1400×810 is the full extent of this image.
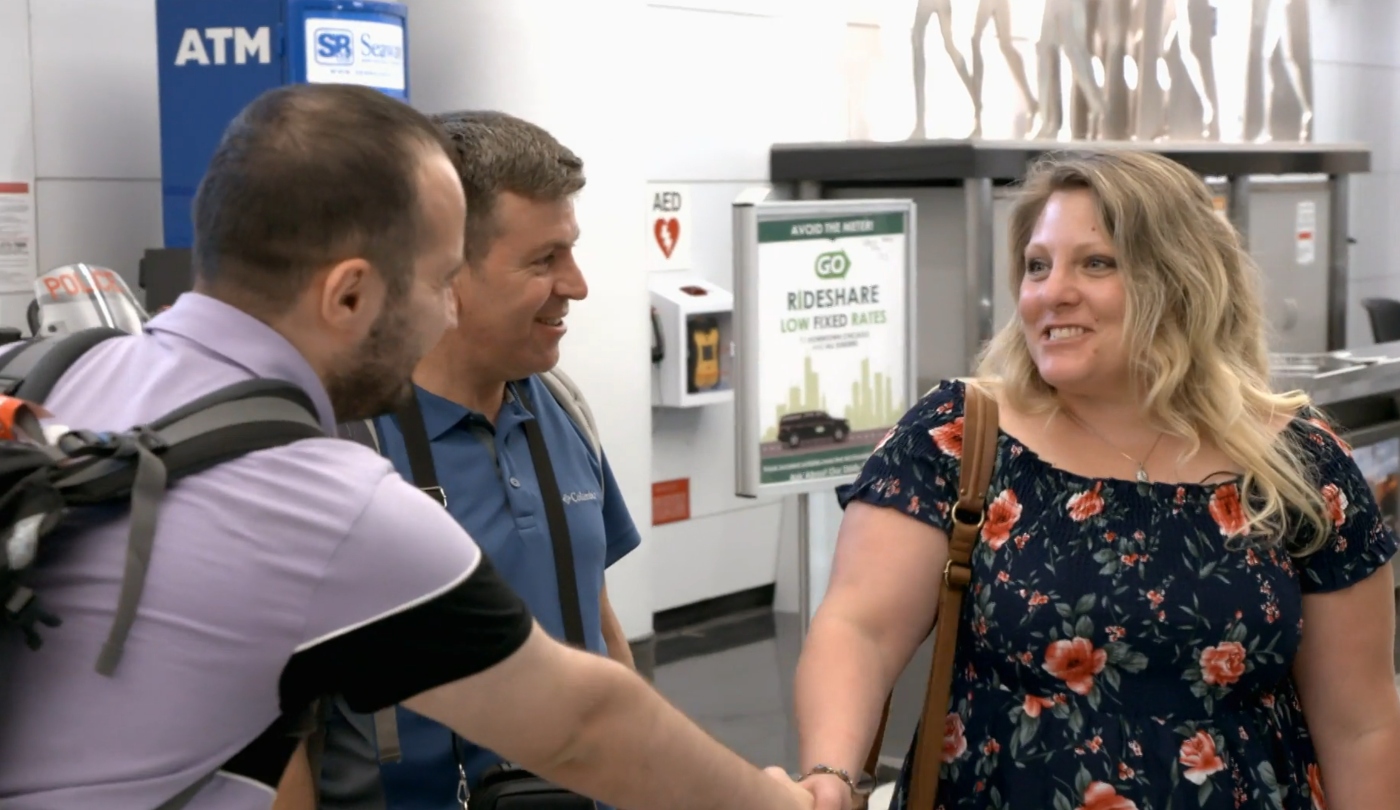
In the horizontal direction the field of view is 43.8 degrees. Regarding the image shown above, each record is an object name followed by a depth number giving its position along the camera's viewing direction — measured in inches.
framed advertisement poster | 190.1
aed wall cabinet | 268.7
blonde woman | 90.8
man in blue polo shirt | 86.0
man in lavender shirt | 50.7
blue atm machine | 175.8
